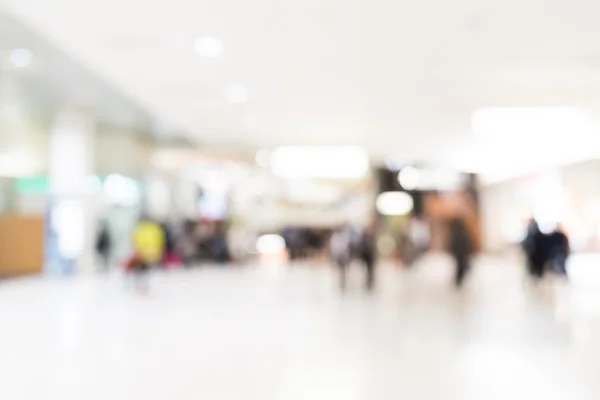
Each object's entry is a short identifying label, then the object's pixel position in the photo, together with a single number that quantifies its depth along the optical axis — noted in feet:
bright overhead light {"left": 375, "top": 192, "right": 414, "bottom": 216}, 95.25
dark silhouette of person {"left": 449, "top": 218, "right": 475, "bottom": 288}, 41.75
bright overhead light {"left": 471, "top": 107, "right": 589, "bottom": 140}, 46.93
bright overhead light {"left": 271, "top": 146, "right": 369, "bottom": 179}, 71.61
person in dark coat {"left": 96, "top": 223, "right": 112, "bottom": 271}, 57.26
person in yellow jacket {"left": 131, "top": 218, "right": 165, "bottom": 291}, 35.70
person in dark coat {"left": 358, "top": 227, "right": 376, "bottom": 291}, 39.52
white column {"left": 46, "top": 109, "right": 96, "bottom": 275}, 53.16
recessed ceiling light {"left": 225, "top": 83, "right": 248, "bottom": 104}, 39.93
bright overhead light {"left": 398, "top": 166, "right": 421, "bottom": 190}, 93.15
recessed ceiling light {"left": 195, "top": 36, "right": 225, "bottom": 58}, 29.24
